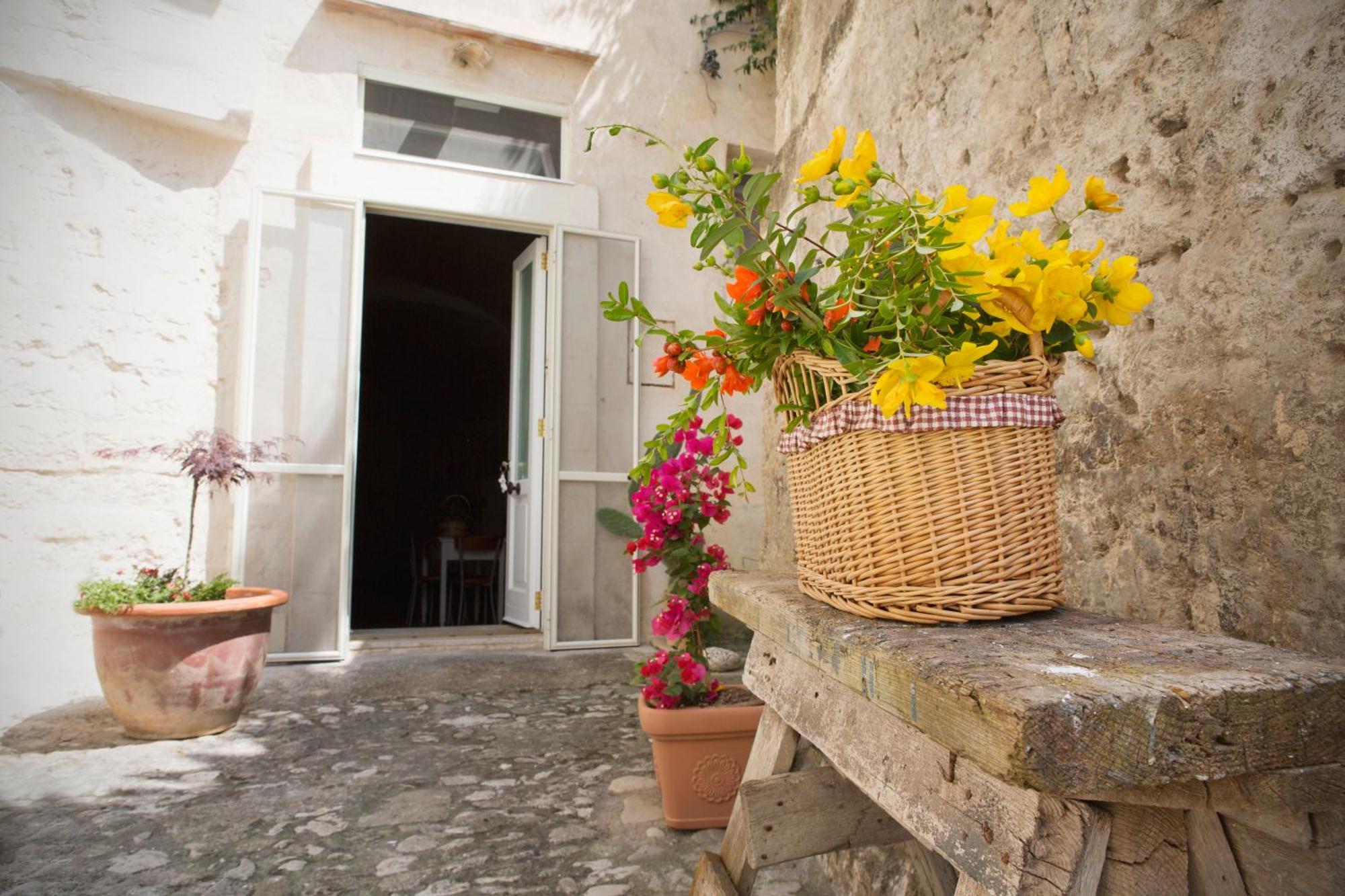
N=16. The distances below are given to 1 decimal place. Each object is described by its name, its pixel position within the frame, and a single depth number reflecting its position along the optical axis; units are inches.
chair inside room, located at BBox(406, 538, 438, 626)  266.5
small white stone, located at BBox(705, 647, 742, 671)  148.3
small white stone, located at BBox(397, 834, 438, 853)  78.6
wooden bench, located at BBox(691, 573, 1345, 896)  23.0
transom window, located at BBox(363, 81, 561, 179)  176.2
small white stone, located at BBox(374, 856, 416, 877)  74.0
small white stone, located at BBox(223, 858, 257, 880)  72.4
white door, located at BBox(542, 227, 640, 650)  177.3
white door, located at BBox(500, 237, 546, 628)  184.2
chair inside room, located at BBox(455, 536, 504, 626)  246.8
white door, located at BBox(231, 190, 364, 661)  154.0
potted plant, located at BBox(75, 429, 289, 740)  109.1
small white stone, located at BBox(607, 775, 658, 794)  94.3
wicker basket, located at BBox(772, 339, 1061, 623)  33.9
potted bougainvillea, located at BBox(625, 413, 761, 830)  82.4
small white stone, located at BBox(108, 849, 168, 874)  73.1
